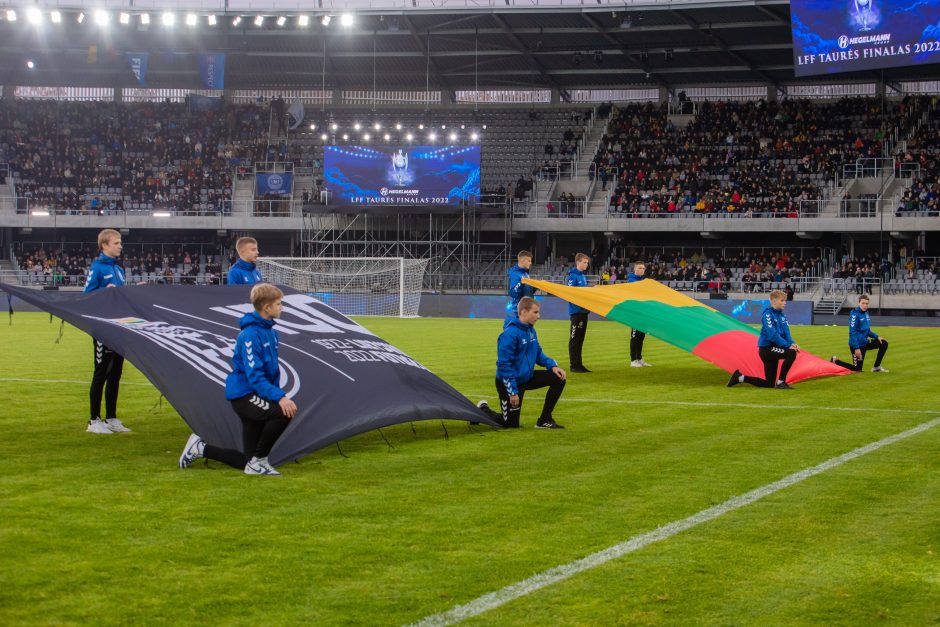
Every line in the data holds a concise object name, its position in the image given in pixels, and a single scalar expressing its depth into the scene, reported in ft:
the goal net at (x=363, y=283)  143.84
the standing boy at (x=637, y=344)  62.59
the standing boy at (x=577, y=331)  58.70
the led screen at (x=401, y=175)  158.71
